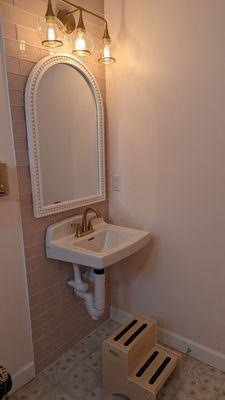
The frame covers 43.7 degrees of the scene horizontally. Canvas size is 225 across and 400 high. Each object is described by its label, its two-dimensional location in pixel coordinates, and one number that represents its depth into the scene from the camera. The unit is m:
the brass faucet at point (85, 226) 1.74
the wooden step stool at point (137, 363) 1.47
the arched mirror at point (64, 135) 1.50
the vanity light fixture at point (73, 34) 1.41
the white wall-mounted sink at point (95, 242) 1.50
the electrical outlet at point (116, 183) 1.99
